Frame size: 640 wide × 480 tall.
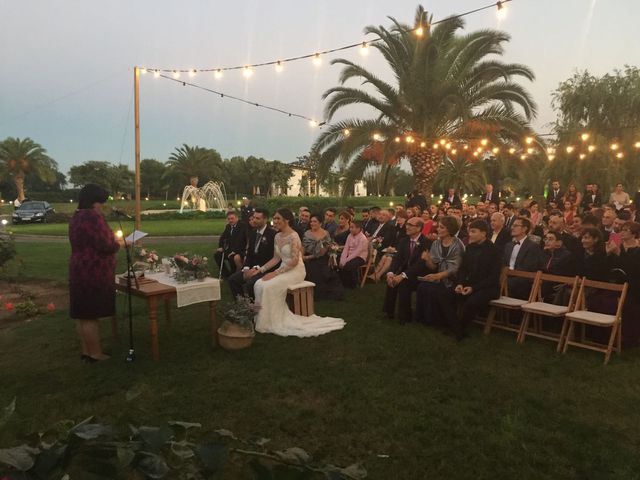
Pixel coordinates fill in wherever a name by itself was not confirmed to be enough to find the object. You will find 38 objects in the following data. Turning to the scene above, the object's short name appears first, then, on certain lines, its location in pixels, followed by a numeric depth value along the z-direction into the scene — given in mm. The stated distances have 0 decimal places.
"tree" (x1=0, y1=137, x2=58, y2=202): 52000
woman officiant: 5219
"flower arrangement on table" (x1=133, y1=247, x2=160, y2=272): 6195
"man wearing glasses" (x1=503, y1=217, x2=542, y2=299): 6902
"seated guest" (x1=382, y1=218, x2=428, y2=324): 7105
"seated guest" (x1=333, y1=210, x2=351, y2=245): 10961
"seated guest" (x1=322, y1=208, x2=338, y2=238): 11070
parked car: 30141
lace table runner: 5684
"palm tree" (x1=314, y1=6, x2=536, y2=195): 16172
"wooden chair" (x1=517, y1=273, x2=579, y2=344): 5895
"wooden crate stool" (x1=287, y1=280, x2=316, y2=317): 7180
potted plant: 5855
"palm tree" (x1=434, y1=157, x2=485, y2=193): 41281
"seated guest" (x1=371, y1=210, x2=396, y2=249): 10195
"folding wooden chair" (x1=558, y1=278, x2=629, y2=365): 5430
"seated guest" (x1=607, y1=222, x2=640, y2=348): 5758
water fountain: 39875
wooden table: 5402
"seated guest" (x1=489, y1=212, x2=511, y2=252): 7995
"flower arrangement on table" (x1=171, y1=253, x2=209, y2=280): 5953
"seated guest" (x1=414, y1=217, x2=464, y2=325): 6785
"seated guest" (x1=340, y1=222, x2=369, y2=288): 9500
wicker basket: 5848
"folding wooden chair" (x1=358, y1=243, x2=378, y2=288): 9828
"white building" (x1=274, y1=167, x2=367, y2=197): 79731
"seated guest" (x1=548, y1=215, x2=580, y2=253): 7034
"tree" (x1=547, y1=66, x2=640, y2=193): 24000
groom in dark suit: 7535
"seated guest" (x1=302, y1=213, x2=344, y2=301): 8758
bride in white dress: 6711
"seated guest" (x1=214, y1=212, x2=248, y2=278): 9812
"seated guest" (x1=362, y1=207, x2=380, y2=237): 11367
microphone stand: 5308
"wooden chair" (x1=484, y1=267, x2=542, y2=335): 6352
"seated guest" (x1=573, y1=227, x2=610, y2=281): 6098
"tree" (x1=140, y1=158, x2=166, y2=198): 84562
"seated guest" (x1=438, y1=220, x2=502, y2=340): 6383
